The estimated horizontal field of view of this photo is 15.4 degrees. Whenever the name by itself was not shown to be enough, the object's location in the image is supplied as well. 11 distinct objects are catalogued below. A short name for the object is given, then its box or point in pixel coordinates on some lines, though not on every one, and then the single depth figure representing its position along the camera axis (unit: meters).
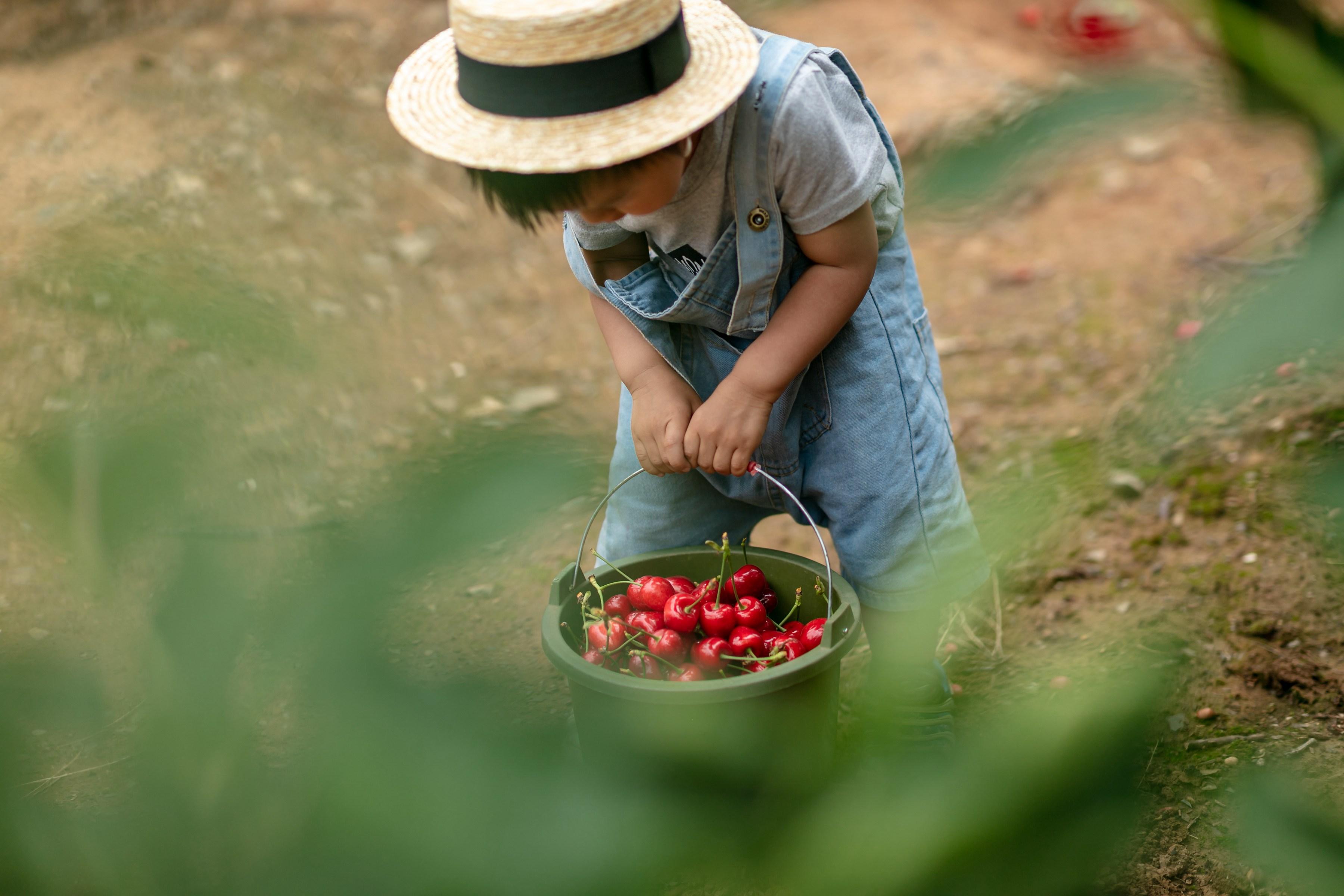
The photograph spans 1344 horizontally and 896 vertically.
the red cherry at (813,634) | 4.25
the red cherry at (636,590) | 4.30
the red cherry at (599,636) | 4.26
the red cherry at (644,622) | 4.25
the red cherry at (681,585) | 4.31
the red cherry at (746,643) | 4.24
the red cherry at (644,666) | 4.22
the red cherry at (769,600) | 4.38
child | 3.94
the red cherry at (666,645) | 4.23
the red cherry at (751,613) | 4.28
